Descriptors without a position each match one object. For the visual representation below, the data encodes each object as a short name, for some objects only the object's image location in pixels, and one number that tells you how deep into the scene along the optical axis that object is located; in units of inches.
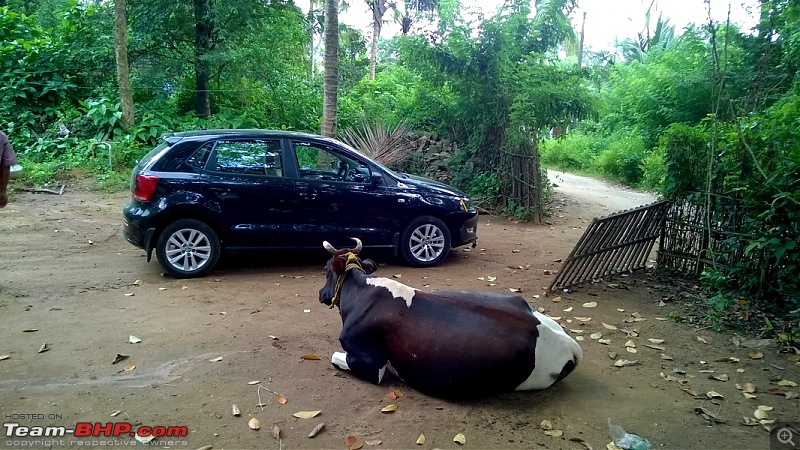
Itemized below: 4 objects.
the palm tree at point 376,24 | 1008.3
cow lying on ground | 151.8
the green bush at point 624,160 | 754.2
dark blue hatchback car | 267.0
